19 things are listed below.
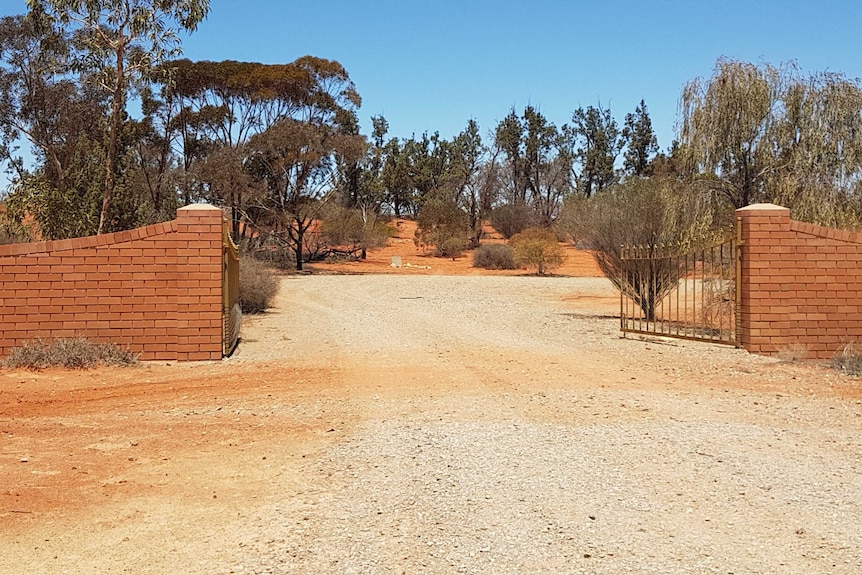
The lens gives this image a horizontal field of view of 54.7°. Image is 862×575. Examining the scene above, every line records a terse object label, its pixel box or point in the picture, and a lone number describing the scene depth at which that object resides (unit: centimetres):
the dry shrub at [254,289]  2270
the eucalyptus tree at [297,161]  4584
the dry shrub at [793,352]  1357
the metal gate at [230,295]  1386
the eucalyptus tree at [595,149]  7194
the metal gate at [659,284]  1689
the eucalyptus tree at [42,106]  3825
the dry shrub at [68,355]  1244
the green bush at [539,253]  4484
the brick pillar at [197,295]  1341
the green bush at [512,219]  6569
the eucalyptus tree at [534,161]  7144
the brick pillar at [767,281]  1407
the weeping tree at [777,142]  1966
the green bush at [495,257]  4812
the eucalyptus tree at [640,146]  7262
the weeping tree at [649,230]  1855
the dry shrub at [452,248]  5712
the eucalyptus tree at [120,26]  2506
